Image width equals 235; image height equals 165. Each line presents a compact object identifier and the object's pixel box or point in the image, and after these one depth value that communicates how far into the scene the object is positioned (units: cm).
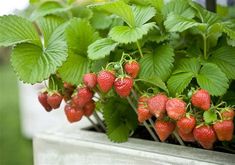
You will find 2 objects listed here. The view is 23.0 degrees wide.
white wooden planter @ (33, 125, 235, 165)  89
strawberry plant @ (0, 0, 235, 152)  85
